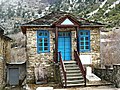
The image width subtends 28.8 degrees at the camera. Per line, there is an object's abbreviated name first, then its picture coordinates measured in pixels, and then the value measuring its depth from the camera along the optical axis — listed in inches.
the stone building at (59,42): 673.8
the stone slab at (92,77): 598.5
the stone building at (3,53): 798.5
